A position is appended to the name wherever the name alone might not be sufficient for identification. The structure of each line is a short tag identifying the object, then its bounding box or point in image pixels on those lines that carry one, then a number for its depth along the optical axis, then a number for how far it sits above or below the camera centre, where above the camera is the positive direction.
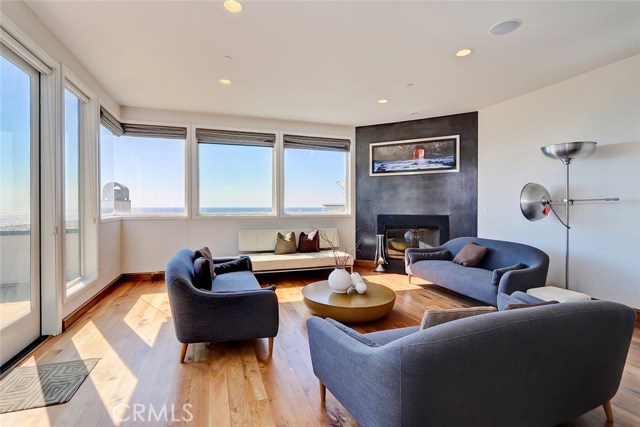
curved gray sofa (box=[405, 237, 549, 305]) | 3.31 -0.77
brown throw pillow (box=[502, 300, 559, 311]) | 1.63 -0.52
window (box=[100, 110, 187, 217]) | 4.71 +0.67
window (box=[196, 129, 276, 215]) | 5.28 +0.69
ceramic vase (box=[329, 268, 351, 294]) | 3.36 -0.79
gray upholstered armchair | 2.33 -0.81
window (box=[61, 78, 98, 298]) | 3.25 +0.28
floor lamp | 3.37 +0.19
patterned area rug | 1.91 -1.21
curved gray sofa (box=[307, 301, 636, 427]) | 1.15 -0.68
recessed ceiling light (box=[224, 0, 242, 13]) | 2.31 +1.60
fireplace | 5.45 -0.42
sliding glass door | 2.33 +0.04
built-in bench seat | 4.79 -0.75
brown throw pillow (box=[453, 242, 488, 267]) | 4.13 -0.61
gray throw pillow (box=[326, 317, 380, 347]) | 1.51 -0.67
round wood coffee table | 2.98 -0.94
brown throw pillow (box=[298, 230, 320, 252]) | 5.38 -0.56
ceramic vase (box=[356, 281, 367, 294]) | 3.30 -0.85
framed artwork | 5.32 +1.01
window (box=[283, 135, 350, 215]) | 5.75 +0.70
